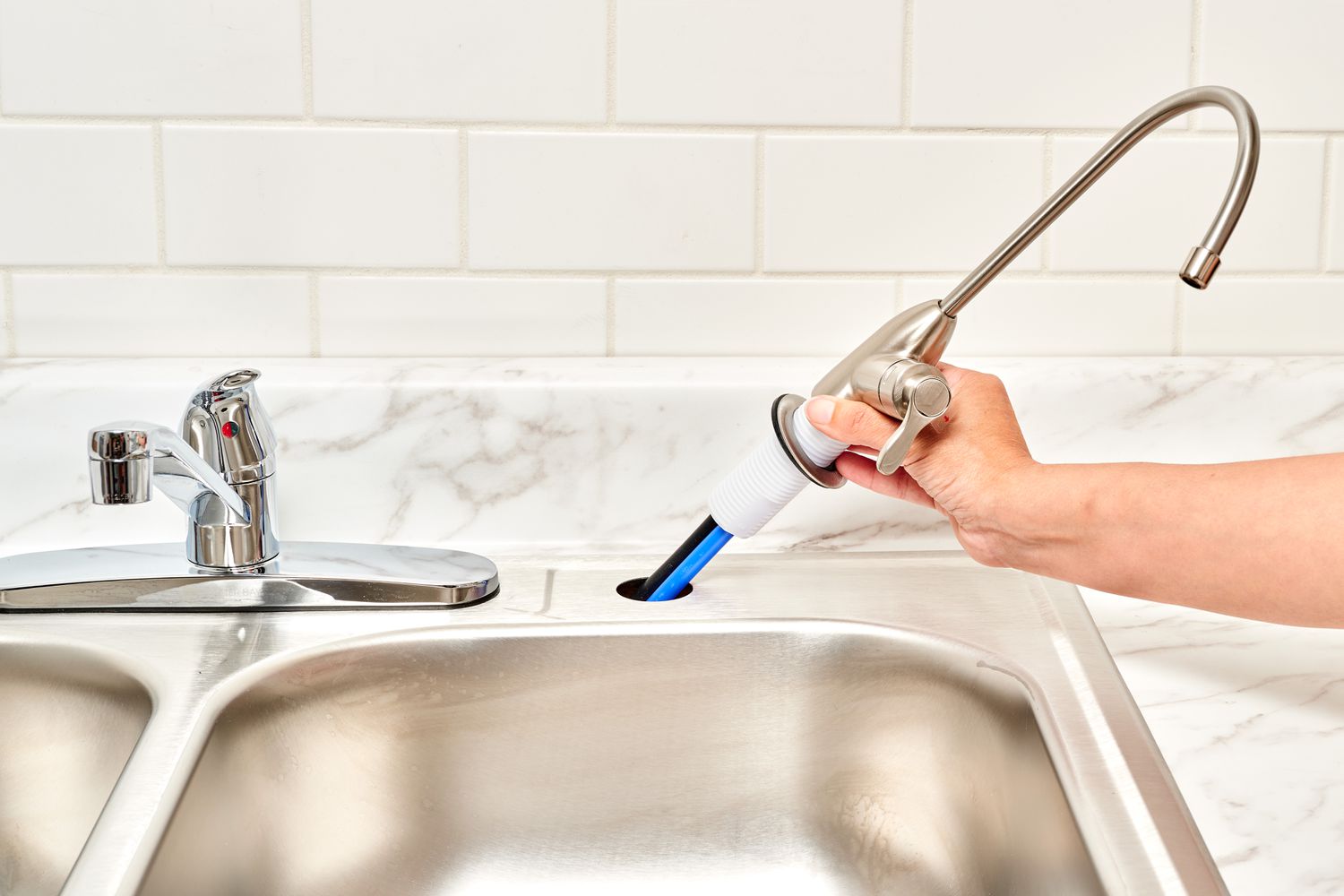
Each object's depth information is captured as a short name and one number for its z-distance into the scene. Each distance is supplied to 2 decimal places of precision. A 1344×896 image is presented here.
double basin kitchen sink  0.56
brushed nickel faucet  0.51
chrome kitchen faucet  0.53
